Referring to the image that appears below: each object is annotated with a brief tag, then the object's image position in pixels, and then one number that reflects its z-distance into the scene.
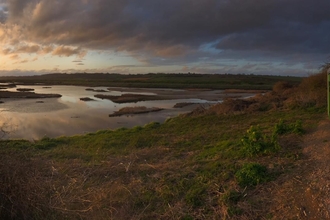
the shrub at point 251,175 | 7.10
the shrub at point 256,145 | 8.79
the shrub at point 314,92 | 18.89
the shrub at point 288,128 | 10.62
